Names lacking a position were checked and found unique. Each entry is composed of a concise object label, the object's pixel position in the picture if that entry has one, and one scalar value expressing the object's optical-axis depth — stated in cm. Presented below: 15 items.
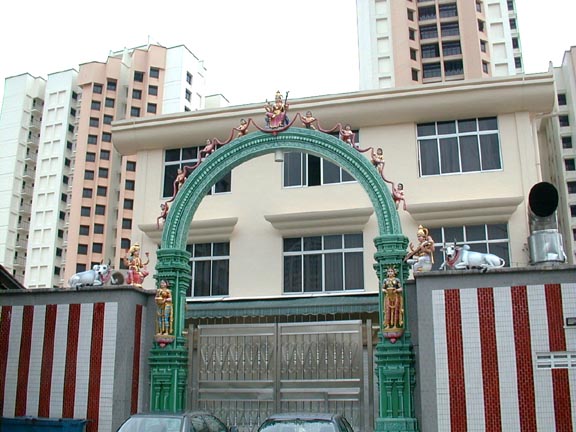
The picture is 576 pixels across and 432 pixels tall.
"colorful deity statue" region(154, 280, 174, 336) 1255
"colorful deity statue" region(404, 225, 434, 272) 1153
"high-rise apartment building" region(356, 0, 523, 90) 5119
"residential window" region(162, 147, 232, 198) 1973
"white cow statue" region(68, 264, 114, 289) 1277
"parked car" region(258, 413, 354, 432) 905
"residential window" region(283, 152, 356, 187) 1888
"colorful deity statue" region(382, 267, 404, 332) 1139
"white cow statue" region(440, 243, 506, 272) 1095
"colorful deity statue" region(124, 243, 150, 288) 1292
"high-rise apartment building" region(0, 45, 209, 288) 6100
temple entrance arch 1117
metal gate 1216
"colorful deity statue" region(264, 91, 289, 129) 1305
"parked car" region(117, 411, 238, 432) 949
